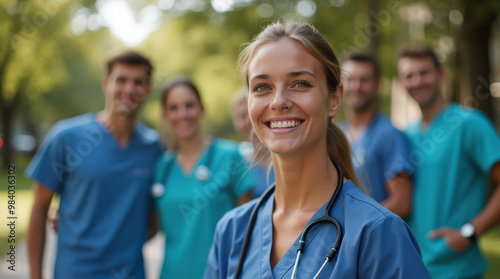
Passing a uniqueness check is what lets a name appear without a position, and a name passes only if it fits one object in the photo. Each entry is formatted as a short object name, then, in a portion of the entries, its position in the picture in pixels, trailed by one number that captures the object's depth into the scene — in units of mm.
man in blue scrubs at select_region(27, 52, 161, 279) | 3293
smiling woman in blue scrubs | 1760
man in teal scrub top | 3271
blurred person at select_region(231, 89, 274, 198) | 4055
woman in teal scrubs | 3379
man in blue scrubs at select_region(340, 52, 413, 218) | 3555
